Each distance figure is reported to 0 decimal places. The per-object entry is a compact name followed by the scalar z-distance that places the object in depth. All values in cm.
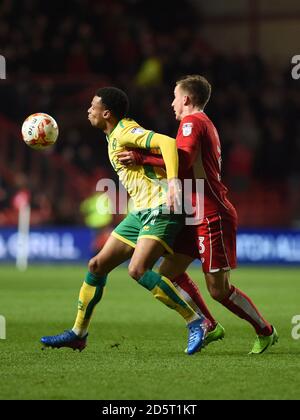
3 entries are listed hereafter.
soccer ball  1606
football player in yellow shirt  1505
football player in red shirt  1516
